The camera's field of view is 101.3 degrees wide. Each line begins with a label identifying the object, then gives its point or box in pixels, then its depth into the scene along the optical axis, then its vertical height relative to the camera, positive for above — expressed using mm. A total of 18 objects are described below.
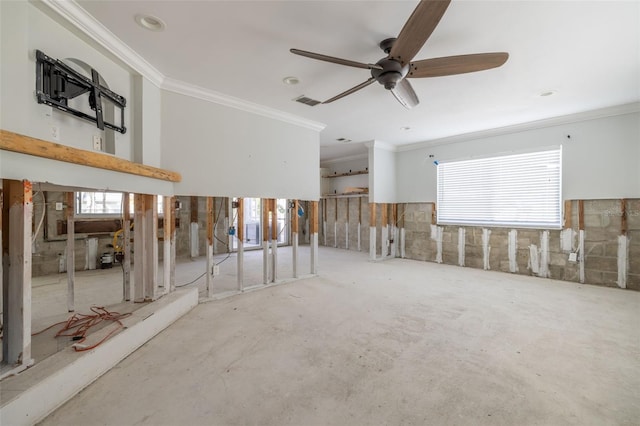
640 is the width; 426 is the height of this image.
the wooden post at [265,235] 3867 -318
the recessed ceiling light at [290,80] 2980 +1542
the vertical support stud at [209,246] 3248 -412
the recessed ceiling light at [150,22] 2028 +1523
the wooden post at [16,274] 1462 -338
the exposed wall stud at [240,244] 3566 -414
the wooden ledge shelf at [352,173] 7449 +1184
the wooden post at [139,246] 2689 -332
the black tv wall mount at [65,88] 1832 +981
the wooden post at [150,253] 2713 -410
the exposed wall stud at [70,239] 2447 -237
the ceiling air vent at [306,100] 3510 +1545
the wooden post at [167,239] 2941 -292
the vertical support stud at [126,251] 2752 -391
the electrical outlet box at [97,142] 2338 +644
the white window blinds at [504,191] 4445 +423
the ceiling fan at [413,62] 1670 +1209
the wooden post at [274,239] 3934 -390
